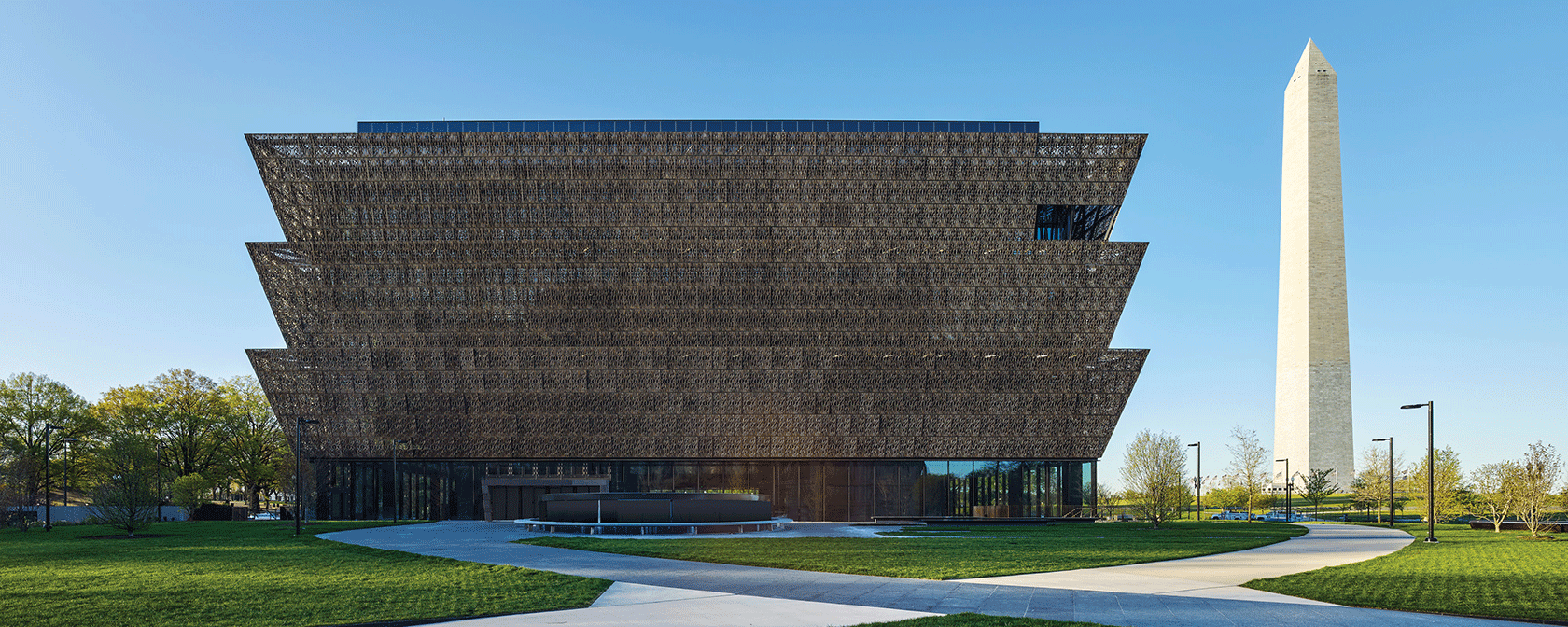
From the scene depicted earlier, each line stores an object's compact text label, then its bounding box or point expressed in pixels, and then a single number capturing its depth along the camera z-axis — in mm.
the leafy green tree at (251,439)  82062
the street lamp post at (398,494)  73438
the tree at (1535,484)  44500
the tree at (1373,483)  75875
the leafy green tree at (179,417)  79000
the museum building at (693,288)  69375
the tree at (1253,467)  99562
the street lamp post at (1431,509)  39278
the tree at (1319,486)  87375
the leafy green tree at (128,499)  43688
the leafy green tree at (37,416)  75875
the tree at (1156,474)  52500
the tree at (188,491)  60562
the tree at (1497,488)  49219
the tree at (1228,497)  98125
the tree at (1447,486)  66062
